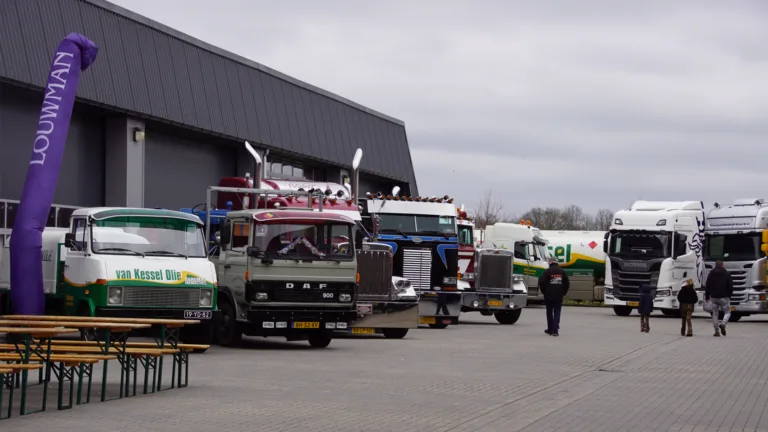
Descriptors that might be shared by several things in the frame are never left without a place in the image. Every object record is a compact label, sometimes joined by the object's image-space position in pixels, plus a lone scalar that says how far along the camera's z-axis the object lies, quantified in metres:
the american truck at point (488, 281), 32.09
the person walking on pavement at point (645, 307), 30.47
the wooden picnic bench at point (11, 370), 10.45
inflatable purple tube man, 19.50
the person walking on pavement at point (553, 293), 27.92
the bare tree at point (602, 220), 127.14
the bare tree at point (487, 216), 99.50
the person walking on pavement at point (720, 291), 30.05
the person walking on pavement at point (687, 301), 29.33
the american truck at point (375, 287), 24.47
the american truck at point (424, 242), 28.72
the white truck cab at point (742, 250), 38.25
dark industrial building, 25.78
